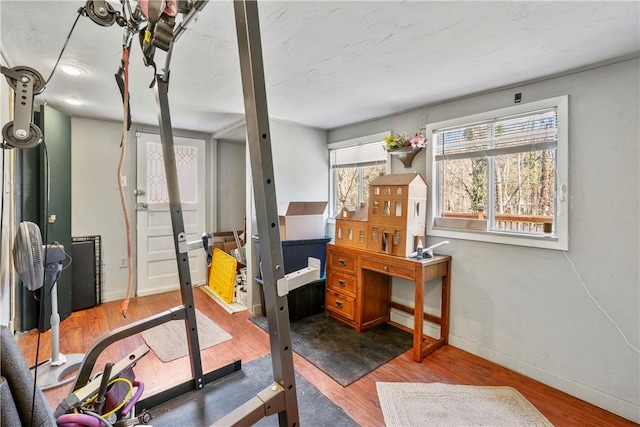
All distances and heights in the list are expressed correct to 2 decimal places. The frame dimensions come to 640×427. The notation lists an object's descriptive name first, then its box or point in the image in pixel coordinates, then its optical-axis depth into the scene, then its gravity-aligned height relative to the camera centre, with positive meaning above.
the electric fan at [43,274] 1.73 -0.41
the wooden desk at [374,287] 2.40 -0.77
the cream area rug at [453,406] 1.76 -1.26
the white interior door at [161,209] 3.79 +0.01
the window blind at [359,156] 3.33 +0.64
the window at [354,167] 3.35 +0.51
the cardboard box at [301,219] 3.22 -0.11
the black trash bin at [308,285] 3.11 -0.79
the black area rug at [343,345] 2.27 -1.21
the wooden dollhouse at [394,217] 2.58 -0.07
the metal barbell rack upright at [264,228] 0.89 -0.06
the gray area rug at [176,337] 2.50 -1.19
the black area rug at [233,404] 1.63 -1.16
